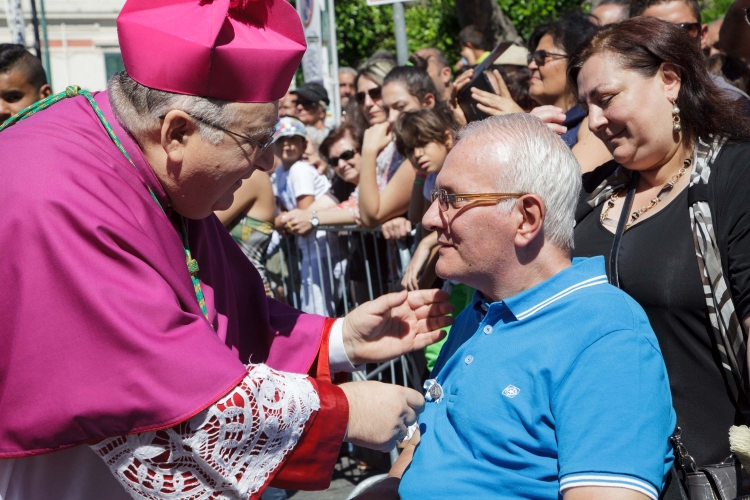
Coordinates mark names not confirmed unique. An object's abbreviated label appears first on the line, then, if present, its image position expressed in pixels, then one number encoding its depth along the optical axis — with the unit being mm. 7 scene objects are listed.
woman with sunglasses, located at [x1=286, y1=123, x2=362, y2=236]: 5668
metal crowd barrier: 5289
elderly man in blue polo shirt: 2014
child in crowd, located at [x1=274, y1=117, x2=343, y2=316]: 5973
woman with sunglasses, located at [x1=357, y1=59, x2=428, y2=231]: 5156
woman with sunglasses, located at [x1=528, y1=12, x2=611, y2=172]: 3819
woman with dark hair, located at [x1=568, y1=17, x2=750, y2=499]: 2482
